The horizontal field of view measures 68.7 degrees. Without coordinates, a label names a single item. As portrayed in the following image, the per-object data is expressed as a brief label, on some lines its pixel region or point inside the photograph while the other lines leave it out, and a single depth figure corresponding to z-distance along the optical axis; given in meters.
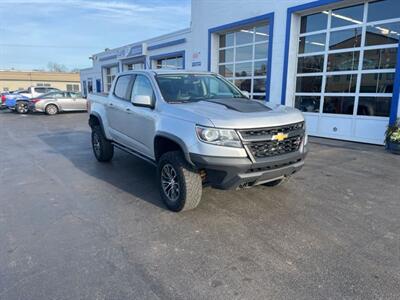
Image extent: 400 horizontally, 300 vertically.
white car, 21.88
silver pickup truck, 3.35
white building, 8.45
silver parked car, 19.33
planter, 7.34
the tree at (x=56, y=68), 93.56
